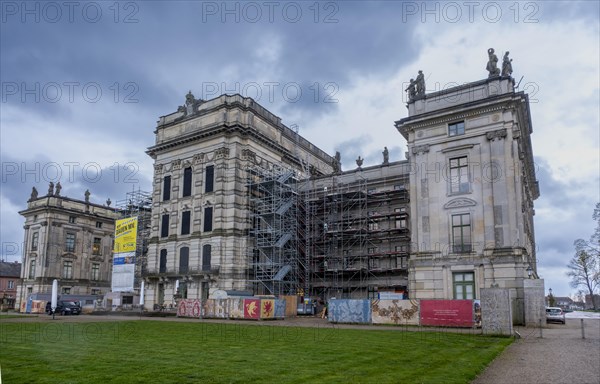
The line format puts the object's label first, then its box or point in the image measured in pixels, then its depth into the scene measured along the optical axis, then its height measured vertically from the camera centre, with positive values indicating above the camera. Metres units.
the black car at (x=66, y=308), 50.66 -3.26
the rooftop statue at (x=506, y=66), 40.47 +17.06
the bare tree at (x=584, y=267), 65.18 +1.90
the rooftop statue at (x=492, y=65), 40.81 +17.38
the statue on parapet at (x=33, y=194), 78.38 +12.60
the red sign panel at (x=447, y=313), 28.94 -1.91
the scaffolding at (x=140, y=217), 63.22 +7.64
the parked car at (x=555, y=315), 39.88 -2.71
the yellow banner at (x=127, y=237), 37.94 +2.96
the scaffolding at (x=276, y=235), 51.59 +4.49
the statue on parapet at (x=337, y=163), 66.00 +15.44
